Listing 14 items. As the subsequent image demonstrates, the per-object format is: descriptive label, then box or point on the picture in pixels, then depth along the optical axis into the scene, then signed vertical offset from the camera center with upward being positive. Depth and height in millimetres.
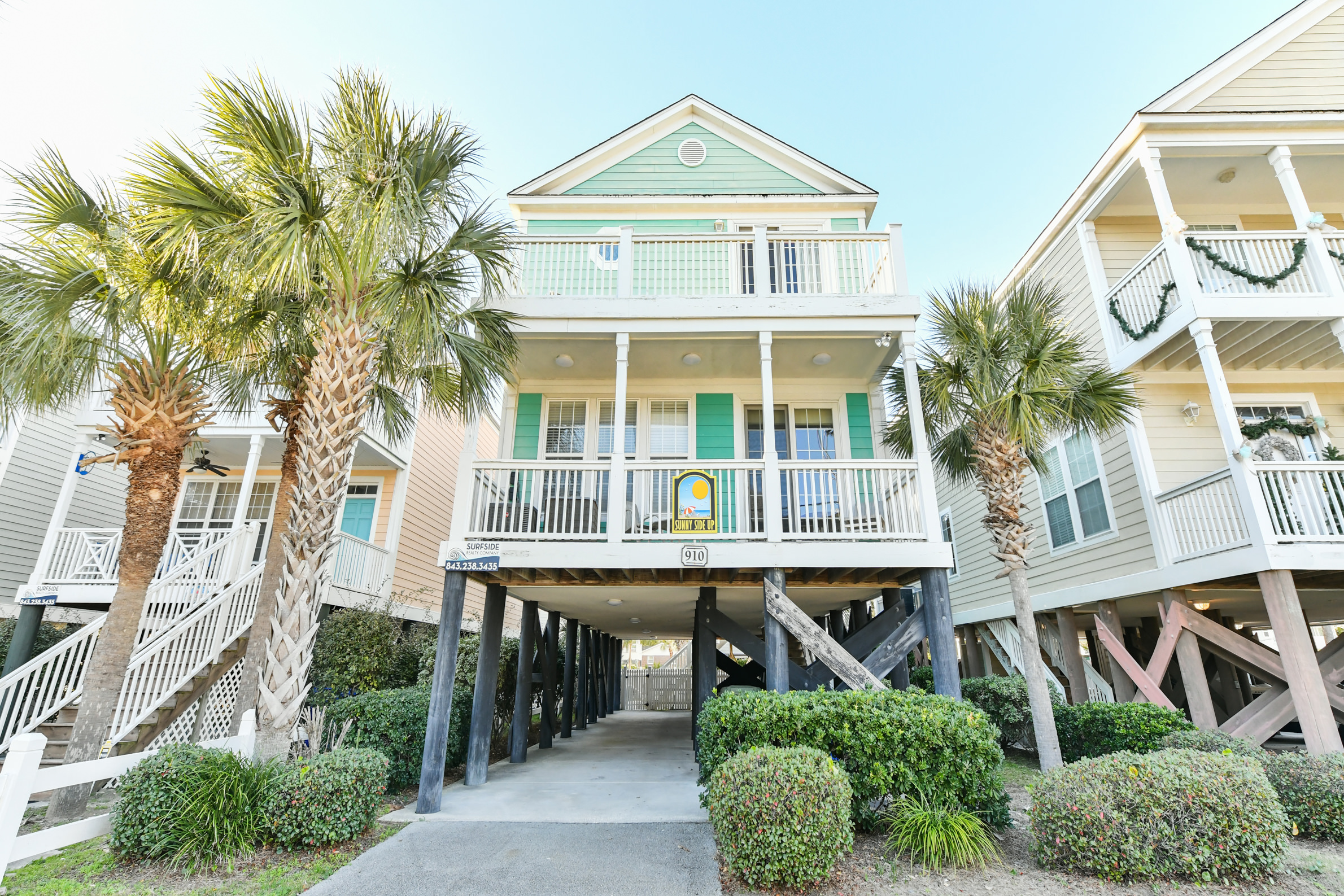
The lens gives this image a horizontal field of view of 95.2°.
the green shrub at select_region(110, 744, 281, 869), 4605 -1094
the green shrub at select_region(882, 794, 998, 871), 4648 -1264
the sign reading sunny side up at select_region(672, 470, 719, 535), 7035 +1733
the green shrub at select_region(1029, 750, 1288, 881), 4191 -1049
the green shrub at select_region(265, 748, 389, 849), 4895 -1108
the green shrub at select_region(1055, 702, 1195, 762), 6816 -696
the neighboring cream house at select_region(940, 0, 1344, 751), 7199 +4042
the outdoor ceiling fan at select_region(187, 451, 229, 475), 10040 +3540
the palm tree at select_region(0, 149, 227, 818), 6113 +3178
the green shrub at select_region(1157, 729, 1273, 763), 6043 -758
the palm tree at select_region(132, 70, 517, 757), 5566 +3877
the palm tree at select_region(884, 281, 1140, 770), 7320 +3256
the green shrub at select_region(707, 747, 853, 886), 4133 -1029
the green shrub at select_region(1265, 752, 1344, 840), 5152 -1025
